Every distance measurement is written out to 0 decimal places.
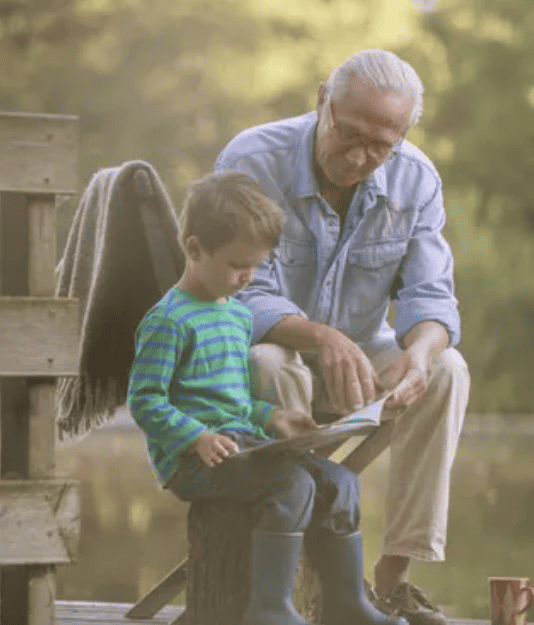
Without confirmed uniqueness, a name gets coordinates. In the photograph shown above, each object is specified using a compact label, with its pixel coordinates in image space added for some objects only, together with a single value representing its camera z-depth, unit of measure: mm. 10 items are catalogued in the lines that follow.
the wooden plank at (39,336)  5805
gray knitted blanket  6437
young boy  5434
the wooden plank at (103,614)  7016
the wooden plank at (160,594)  6797
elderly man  5910
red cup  6293
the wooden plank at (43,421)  5859
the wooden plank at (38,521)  5855
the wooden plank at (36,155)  5840
